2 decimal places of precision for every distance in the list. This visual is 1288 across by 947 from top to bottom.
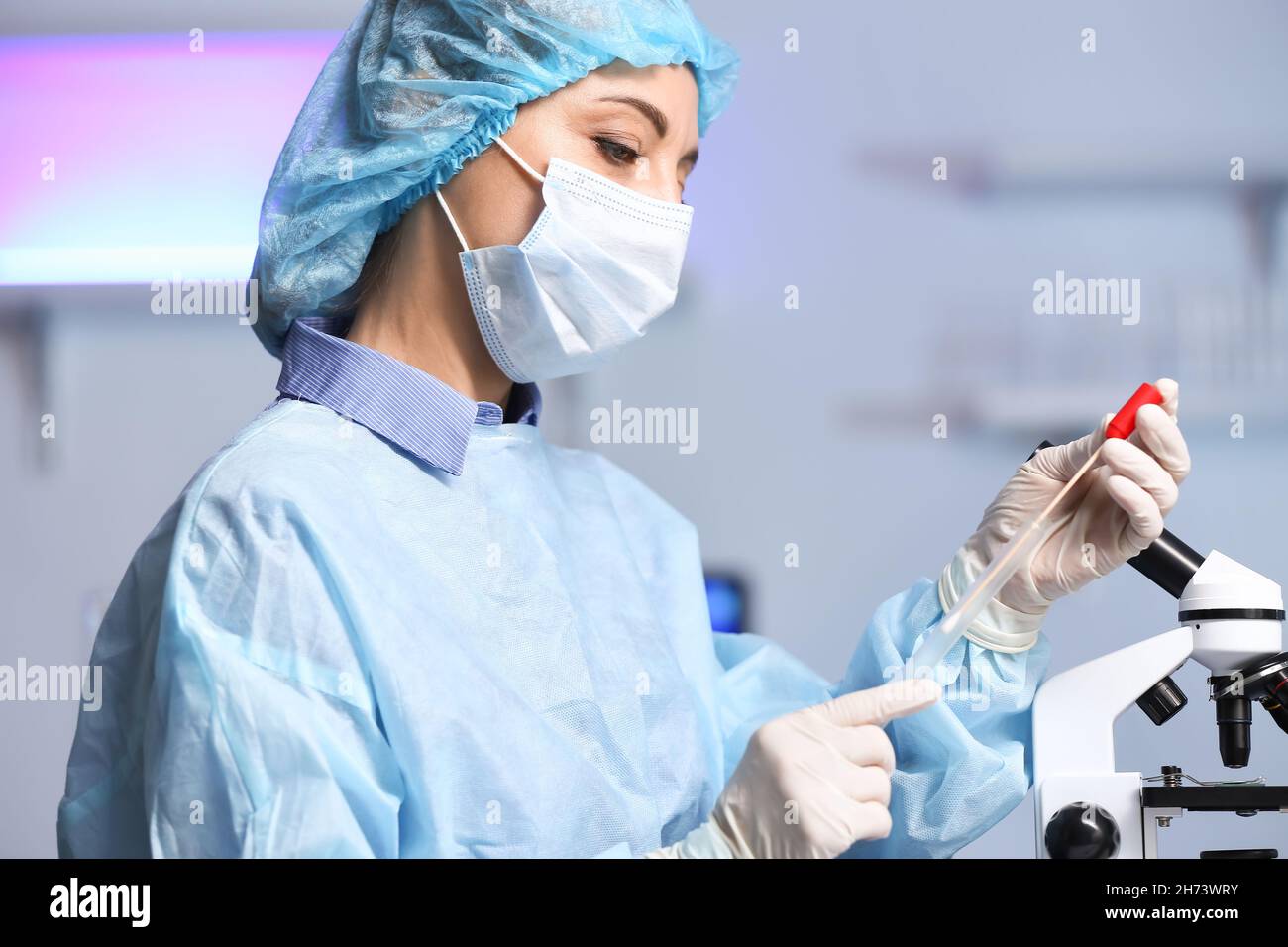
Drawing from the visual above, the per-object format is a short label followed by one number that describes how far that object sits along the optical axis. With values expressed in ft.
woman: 2.99
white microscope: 3.22
